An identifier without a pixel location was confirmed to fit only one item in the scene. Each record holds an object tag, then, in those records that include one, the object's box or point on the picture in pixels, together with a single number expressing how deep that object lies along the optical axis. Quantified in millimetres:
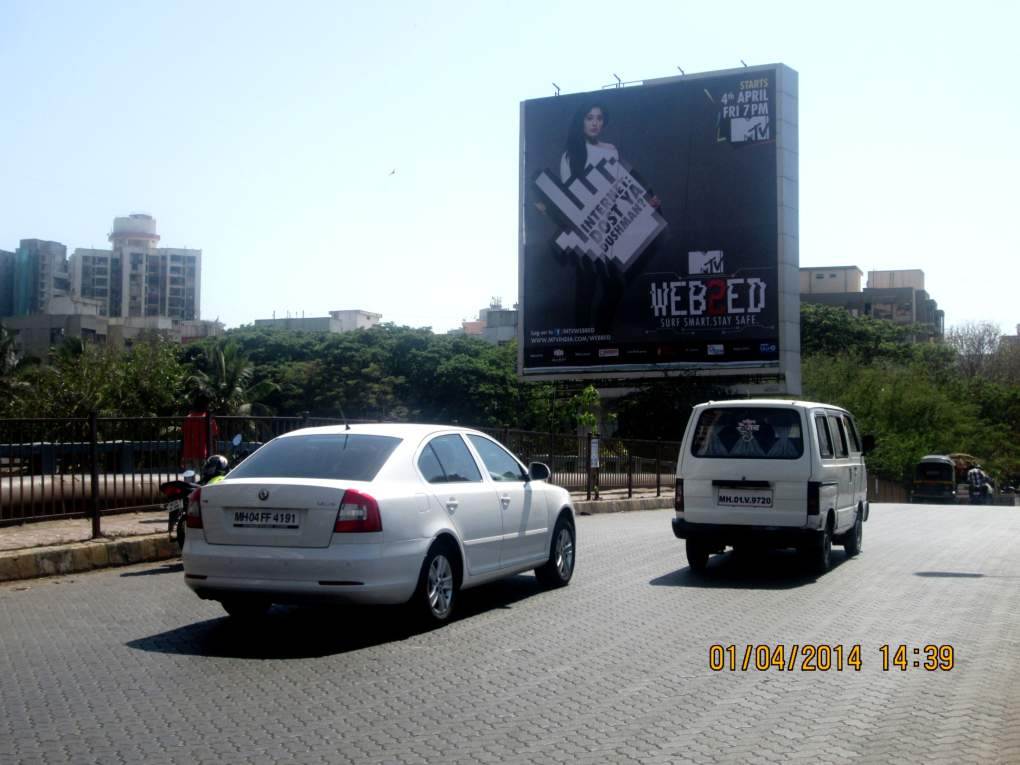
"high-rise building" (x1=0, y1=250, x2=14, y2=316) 151350
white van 11508
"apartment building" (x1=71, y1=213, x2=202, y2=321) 170875
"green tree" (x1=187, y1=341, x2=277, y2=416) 65500
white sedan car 7789
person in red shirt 13562
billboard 39906
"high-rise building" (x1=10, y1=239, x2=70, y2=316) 152625
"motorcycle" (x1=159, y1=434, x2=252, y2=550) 11850
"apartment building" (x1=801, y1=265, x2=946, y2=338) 112875
